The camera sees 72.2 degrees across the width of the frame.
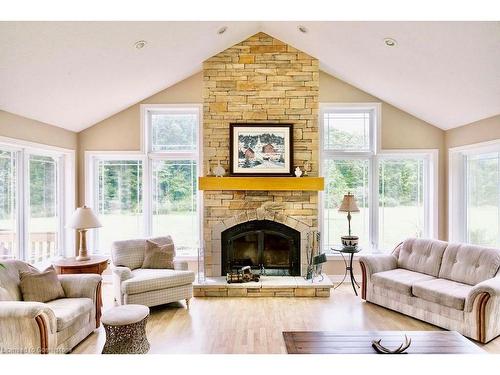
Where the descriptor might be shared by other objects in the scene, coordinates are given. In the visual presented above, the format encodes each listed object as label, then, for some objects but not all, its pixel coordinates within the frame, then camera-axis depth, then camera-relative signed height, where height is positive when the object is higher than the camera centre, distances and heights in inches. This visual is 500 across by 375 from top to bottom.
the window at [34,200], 157.8 -3.6
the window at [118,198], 218.8 -3.5
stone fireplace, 200.5 +45.1
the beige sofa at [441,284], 126.1 -40.4
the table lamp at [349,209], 188.9 -10.0
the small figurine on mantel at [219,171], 195.5 +11.9
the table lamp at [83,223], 162.7 -14.4
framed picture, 199.5 +25.4
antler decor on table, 90.0 -42.7
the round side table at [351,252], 187.2 -33.4
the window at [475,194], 176.7 -2.3
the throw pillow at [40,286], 122.5 -33.9
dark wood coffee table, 96.7 -45.3
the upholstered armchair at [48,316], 100.5 -40.1
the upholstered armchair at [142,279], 154.6 -40.6
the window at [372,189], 216.8 +1.3
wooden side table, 151.0 -32.6
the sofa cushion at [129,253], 174.4 -31.1
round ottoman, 107.3 -44.2
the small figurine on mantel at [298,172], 196.2 +11.1
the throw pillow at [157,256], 177.3 -33.2
